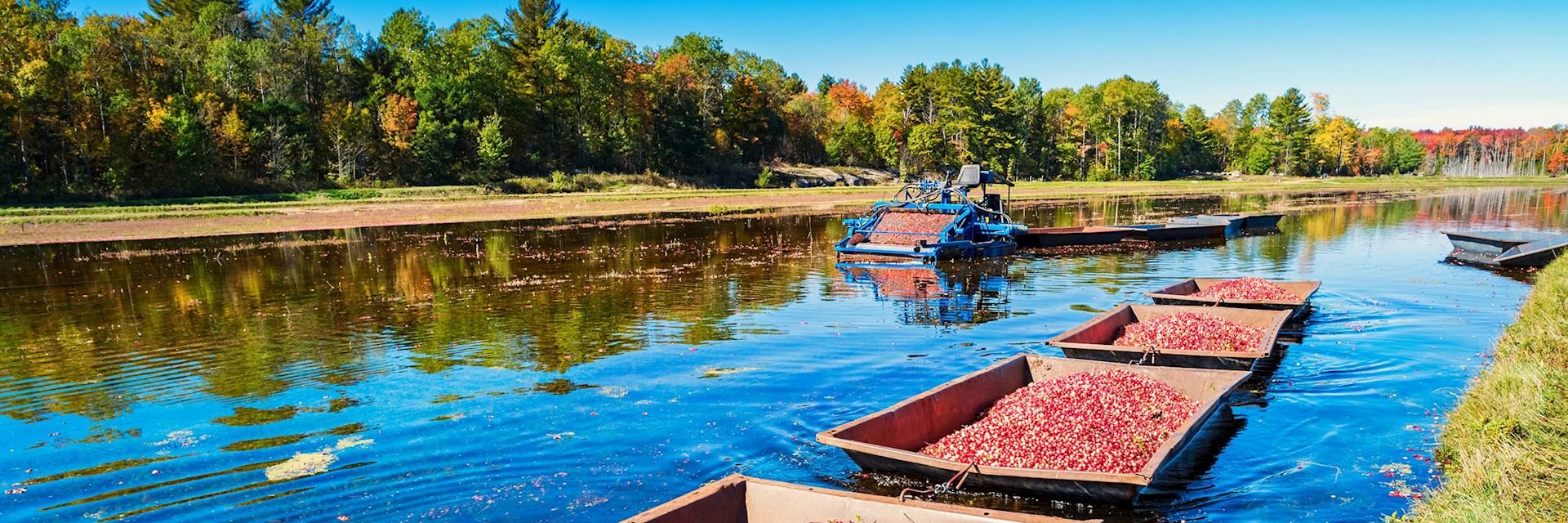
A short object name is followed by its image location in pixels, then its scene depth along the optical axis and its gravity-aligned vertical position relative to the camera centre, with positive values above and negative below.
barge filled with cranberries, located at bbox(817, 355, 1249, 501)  7.68 -2.73
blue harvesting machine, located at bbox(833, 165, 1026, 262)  29.55 -2.08
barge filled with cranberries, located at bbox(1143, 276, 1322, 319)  15.36 -2.57
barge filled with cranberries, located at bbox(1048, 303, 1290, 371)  11.59 -2.65
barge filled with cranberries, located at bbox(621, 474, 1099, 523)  6.29 -2.57
